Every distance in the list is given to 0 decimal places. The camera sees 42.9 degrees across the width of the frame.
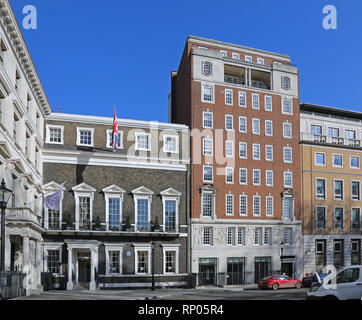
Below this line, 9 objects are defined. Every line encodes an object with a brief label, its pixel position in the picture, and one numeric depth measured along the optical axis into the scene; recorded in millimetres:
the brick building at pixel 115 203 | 40656
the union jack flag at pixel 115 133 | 41875
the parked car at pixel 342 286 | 17156
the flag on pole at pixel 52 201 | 31812
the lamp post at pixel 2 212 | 20430
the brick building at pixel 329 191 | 52500
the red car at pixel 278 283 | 40312
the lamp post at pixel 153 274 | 40375
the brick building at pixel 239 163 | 46750
